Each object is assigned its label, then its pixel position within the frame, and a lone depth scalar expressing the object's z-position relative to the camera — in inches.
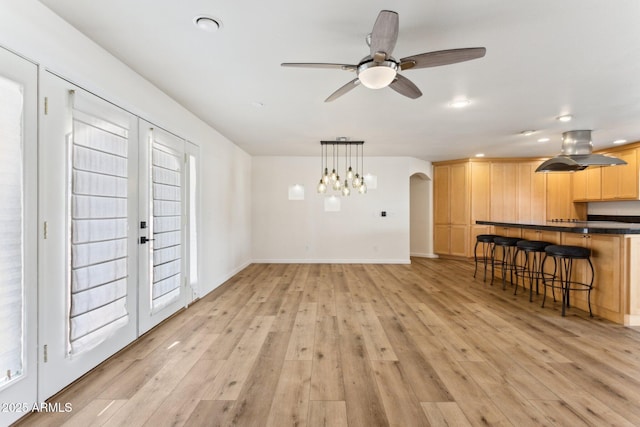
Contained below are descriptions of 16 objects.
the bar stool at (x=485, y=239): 199.0
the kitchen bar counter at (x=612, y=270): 121.2
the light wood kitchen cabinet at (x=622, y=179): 211.3
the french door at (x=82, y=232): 72.4
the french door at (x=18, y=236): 62.1
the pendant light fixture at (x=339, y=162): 197.6
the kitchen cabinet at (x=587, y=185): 238.2
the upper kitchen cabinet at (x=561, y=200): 260.7
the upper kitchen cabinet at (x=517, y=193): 266.2
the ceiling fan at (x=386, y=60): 66.0
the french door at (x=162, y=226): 110.3
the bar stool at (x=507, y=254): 179.5
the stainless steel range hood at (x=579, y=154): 175.5
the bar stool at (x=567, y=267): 130.6
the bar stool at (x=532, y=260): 155.4
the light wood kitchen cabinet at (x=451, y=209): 273.4
